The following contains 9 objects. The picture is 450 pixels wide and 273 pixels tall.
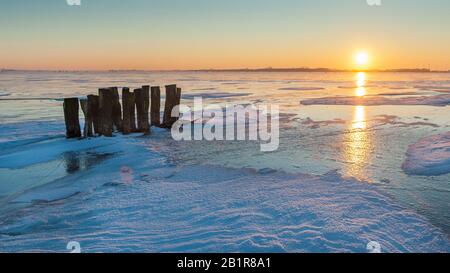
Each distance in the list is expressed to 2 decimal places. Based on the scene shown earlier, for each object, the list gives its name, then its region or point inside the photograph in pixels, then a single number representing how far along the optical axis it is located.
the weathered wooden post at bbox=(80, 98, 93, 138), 11.90
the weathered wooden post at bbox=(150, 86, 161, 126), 14.15
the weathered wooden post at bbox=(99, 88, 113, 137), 12.03
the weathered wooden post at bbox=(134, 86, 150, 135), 13.23
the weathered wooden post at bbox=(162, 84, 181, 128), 14.70
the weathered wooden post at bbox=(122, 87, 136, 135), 12.79
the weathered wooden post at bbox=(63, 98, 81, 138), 11.77
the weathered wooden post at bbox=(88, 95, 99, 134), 11.93
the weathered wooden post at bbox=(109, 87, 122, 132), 12.39
